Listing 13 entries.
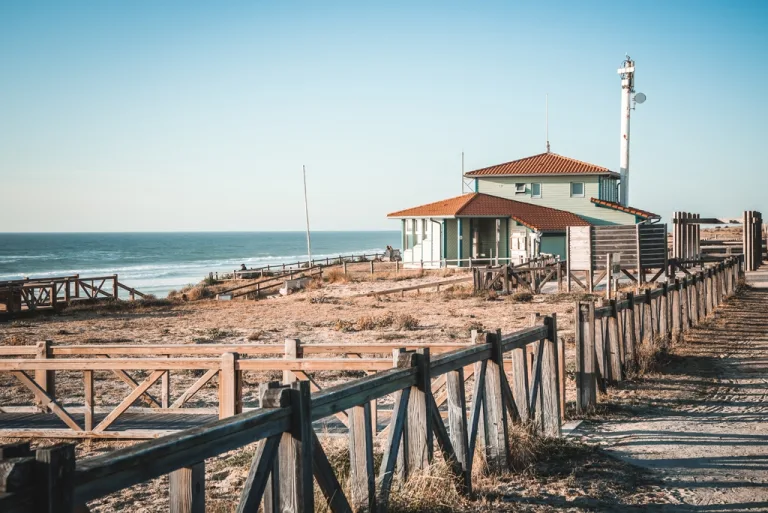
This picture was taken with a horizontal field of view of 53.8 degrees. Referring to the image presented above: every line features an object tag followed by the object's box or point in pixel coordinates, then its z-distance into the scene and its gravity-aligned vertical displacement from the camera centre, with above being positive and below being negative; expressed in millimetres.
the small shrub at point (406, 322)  20264 -2303
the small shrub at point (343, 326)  20250 -2362
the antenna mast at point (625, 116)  48688 +7855
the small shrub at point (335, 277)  38969 -2031
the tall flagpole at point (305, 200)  67750 +3478
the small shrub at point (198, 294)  35219 -2597
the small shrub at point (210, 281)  47600 -2632
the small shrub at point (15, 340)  18484 -2469
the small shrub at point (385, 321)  20677 -2292
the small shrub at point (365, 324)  20448 -2318
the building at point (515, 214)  42062 +1347
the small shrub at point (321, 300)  29344 -2395
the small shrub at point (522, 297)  26297 -2124
